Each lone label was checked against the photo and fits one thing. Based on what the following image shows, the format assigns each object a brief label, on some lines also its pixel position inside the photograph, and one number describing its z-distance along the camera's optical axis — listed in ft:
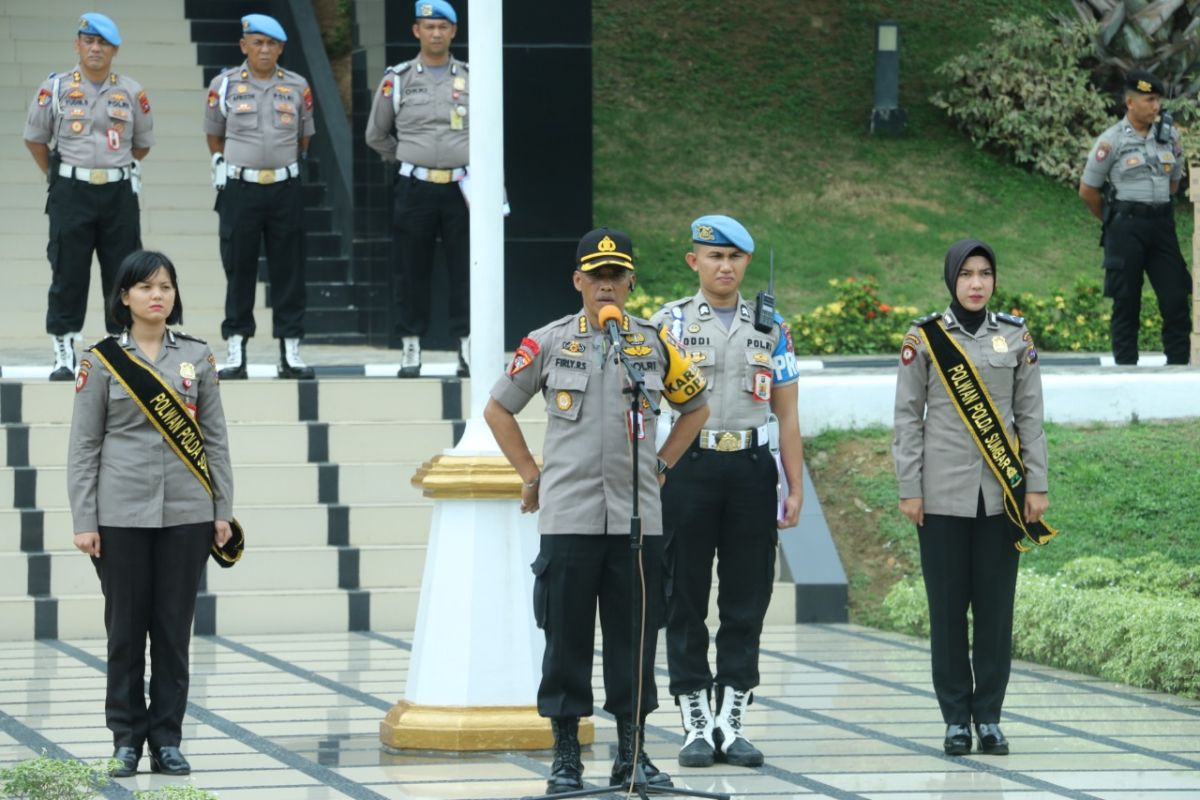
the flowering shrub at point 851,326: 99.14
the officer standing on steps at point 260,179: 77.05
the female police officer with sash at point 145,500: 46.44
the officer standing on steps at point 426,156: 77.61
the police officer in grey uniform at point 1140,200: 86.28
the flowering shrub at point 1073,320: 105.09
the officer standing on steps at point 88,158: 75.82
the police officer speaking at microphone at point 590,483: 43.45
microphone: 41.78
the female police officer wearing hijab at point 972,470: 48.70
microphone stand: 41.39
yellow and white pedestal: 48.85
